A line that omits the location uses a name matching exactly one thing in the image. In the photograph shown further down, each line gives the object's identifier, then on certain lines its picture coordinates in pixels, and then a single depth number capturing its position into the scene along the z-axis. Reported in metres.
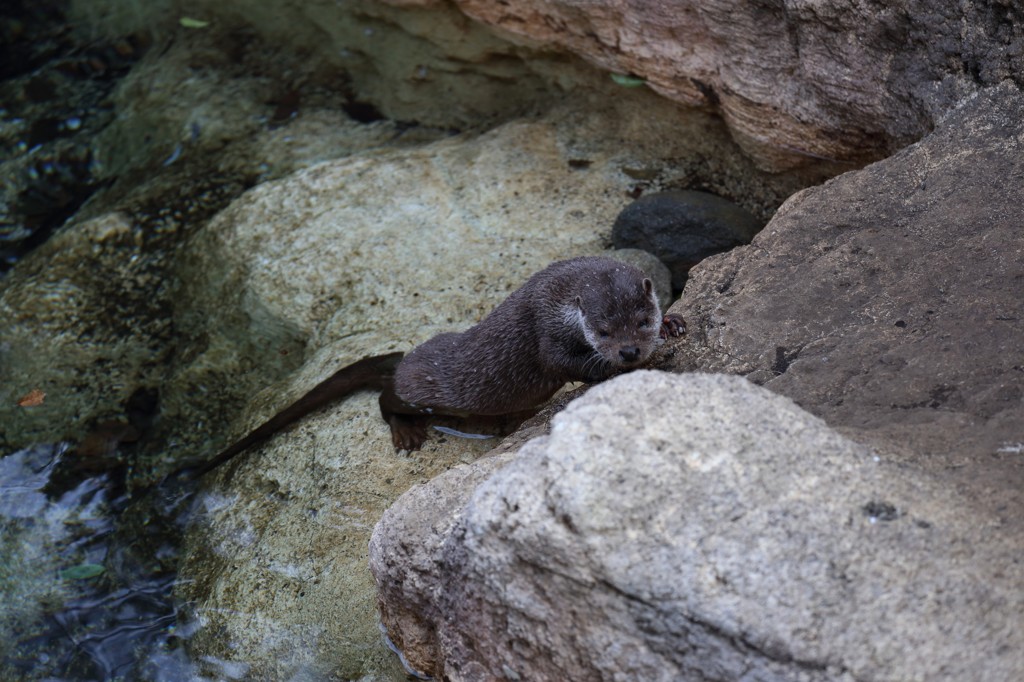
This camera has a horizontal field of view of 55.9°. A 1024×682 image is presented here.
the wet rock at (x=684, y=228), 3.56
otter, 2.88
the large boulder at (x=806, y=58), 2.98
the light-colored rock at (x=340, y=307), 2.84
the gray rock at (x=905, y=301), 2.08
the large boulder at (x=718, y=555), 1.61
